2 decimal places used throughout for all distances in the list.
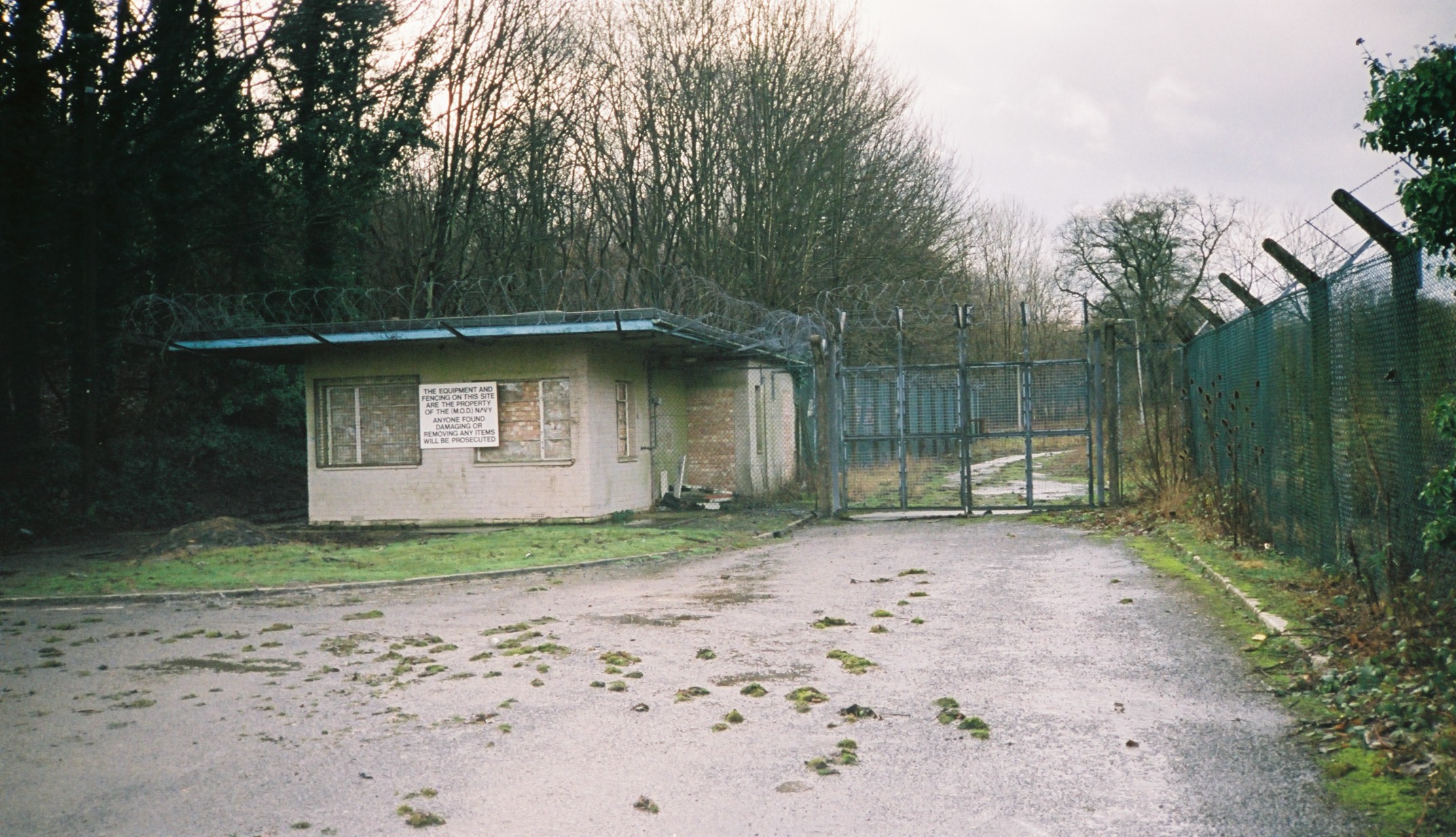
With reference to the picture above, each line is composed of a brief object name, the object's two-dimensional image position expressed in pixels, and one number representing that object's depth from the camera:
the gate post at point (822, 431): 19.33
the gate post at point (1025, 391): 18.40
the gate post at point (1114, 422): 18.52
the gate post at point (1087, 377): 18.67
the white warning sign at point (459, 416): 20.48
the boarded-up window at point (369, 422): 20.98
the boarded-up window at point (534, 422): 20.05
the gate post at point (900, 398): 18.52
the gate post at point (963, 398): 18.58
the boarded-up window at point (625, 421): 21.64
